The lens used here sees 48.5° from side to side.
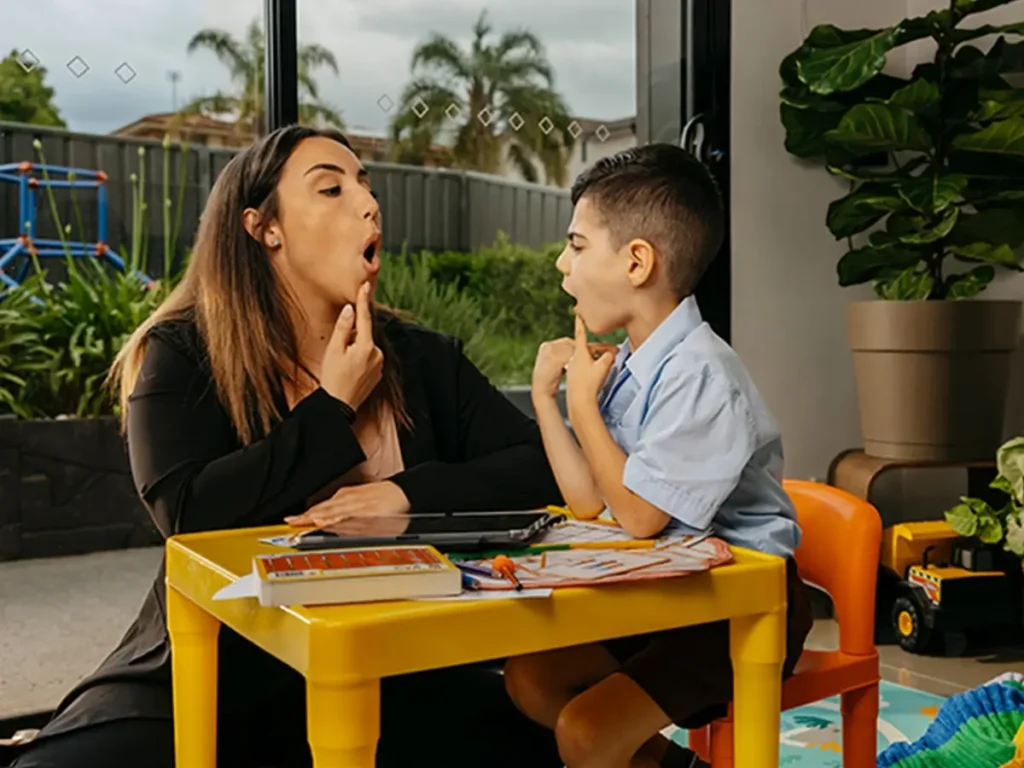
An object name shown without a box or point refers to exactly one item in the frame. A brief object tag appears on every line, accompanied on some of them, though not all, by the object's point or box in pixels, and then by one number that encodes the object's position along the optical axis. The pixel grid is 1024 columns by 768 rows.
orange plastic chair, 1.32
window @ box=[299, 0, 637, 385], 2.43
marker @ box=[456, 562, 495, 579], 0.92
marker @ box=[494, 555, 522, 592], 0.90
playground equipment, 2.45
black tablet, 1.02
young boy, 1.15
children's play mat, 1.90
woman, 1.25
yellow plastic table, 0.79
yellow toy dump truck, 2.56
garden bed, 2.75
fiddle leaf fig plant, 2.71
